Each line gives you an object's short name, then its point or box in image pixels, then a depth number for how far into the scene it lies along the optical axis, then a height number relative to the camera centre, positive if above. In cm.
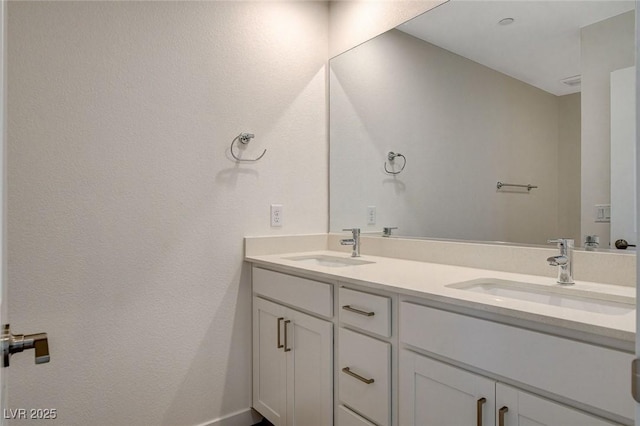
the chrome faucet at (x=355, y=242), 198 -15
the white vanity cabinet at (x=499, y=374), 81 -37
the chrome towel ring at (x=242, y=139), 192 +35
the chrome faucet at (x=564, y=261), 123 -15
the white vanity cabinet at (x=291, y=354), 151 -58
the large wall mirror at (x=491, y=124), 128 +35
